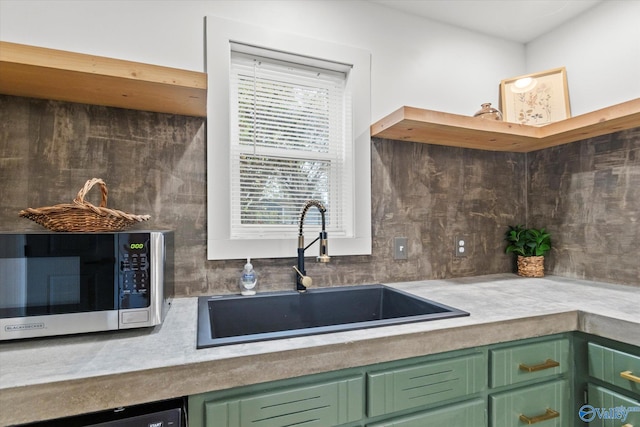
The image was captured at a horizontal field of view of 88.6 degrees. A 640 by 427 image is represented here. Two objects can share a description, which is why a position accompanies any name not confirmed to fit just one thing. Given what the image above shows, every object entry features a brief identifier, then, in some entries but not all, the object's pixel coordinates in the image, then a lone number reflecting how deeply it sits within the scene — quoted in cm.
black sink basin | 139
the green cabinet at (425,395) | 90
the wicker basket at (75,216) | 101
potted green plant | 207
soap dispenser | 152
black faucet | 150
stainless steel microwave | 93
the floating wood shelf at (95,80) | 104
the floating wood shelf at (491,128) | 153
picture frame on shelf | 211
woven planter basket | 206
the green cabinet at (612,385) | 114
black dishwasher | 77
